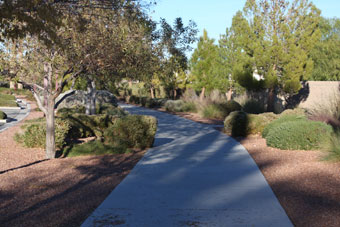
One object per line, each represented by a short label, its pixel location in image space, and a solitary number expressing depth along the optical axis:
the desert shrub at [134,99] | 48.29
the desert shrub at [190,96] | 33.07
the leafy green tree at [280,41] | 24.55
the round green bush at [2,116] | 21.48
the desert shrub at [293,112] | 16.62
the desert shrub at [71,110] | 20.42
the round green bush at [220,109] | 25.56
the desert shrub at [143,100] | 42.16
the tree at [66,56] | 8.31
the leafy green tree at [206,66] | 34.44
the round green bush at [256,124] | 16.09
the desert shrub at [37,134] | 12.20
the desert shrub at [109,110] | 22.09
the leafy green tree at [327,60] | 33.81
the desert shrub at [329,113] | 13.88
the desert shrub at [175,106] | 32.81
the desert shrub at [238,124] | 15.95
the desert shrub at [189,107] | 31.31
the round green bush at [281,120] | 14.00
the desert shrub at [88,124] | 14.53
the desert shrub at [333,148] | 9.27
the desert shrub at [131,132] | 12.21
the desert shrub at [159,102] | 39.51
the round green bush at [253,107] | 25.56
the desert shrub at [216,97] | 28.22
